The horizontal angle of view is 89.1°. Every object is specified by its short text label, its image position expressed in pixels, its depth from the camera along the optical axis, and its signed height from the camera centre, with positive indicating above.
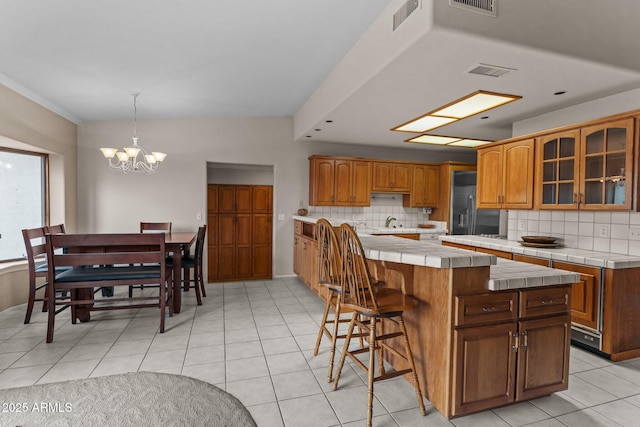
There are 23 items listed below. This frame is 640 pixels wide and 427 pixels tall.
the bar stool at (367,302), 1.88 -0.59
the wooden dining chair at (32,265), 3.13 -0.64
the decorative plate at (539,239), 3.42 -0.34
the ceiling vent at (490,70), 2.39 +1.03
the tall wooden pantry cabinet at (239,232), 5.98 -0.54
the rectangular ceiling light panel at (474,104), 3.06 +1.04
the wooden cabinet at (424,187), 5.80 +0.34
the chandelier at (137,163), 4.84 +0.57
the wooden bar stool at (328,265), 2.25 -0.44
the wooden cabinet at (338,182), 5.34 +0.39
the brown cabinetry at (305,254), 4.33 -0.73
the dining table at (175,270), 3.34 -0.73
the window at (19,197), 3.89 +0.05
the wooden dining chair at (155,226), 4.63 -0.34
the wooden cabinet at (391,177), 5.57 +0.49
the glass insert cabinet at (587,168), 2.75 +0.37
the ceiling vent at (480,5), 1.93 +1.21
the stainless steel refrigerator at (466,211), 5.19 -0.08
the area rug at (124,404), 1.79 -1.21
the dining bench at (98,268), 2.88 -0.69
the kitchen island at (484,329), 1.82 -0.72
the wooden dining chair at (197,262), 3.98 -0.73
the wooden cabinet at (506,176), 3.58 +0.36
